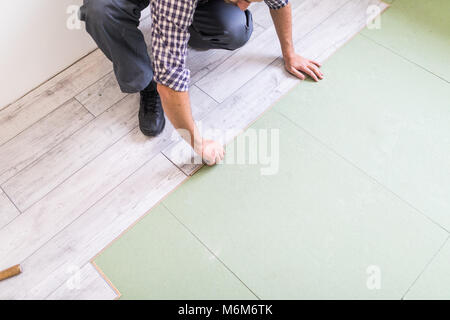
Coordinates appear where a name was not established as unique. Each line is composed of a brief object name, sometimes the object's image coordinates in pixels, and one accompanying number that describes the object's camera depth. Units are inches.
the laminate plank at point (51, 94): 53.4
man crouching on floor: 34.3
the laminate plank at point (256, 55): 55.3
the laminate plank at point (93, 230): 41.5
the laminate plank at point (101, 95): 54.4
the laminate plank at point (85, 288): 40.5
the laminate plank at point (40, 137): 49.9
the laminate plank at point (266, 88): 50.2
